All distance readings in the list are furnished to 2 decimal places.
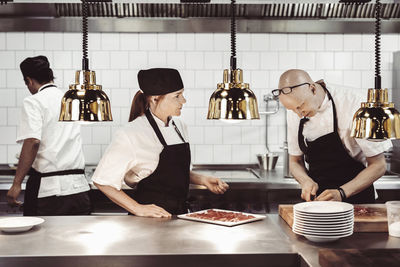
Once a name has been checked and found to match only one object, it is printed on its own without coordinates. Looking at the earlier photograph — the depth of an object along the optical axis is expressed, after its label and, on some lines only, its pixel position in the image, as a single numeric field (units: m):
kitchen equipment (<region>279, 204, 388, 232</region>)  2.33
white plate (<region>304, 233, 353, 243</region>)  2.12
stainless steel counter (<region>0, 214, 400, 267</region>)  1.95
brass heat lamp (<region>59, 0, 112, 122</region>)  2.18
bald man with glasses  2.99
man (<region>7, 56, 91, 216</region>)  3.54
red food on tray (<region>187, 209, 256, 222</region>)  2.53
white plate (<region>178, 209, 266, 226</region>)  2.44
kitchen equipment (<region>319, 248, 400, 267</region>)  1.74
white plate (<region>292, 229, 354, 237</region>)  2.12
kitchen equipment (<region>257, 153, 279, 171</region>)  4.57
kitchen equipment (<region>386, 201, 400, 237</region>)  2.19
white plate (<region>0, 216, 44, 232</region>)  2.28
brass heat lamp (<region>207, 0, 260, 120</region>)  2.23
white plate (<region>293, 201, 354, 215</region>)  2.25
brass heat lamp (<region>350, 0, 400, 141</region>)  2.05
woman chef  2.87
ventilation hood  4.15
